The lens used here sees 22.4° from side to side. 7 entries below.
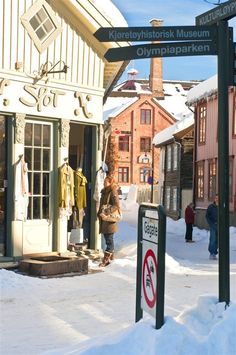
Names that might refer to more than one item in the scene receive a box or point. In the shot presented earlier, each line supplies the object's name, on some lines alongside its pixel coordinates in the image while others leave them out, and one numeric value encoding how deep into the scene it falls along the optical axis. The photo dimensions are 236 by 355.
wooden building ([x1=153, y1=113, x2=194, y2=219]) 33.50
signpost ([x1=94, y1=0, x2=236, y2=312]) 5.35
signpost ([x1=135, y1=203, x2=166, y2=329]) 4.93
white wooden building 10.41
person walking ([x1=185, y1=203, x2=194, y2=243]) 20.61
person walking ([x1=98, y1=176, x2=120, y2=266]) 11.14
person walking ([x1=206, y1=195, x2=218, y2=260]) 14.88
